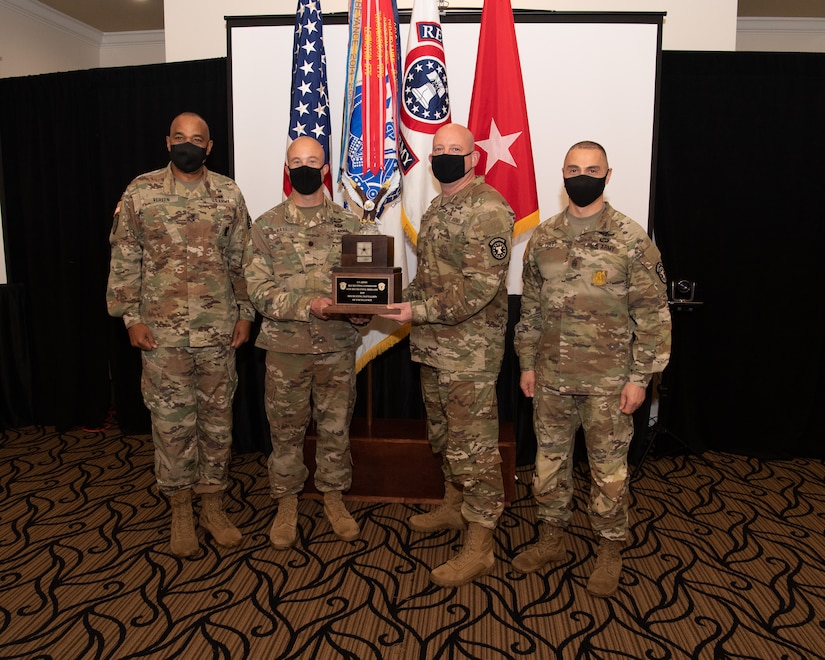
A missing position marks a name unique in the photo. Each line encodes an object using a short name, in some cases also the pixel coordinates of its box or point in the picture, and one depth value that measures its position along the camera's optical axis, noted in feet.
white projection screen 10.31
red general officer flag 9.53
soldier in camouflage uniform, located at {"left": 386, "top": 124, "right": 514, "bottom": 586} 7.31
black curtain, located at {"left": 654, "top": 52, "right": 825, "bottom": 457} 11.33
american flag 9.68
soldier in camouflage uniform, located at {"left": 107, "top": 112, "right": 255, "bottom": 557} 8.03
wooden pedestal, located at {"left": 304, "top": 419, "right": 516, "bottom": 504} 9.68
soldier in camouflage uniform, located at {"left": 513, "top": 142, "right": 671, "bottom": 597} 7.01
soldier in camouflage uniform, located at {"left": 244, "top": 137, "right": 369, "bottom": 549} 8.00
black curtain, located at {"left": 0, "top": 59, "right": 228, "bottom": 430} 12.50
